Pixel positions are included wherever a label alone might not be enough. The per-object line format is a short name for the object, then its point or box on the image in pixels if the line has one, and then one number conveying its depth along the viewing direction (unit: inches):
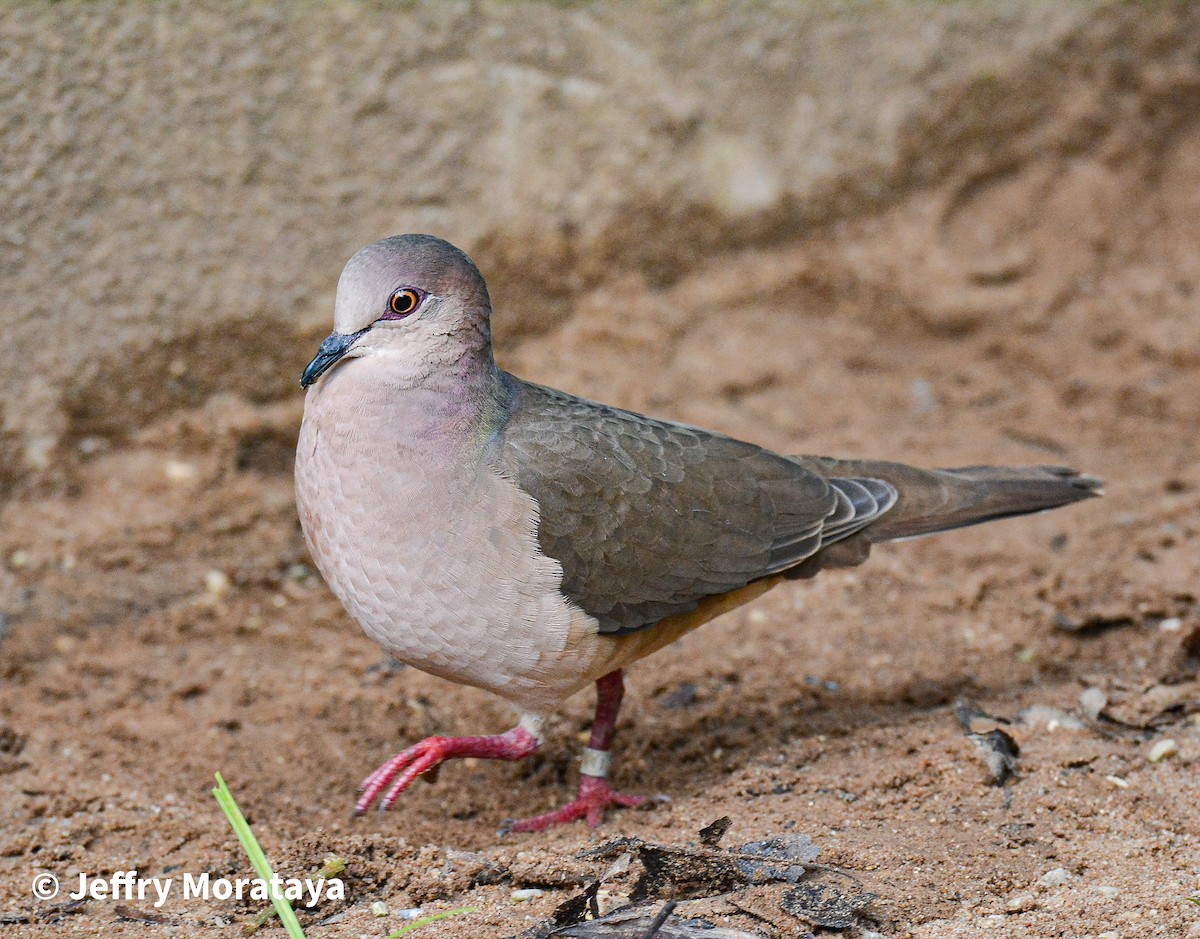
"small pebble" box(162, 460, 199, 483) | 400.2
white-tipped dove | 266.7
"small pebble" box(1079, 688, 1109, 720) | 319.9
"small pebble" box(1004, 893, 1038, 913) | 237.8
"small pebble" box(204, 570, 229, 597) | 396.2
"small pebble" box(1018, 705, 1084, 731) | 313.3
